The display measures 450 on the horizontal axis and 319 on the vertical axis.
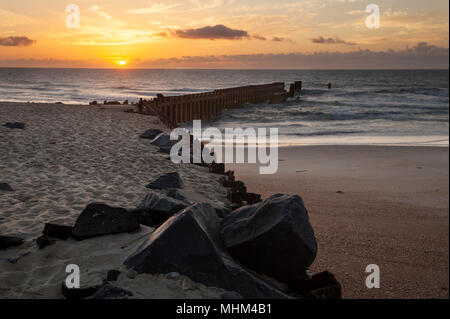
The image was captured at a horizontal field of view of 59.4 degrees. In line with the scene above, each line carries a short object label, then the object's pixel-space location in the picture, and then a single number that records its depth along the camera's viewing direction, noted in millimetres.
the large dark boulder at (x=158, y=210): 4727
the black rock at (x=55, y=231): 4227
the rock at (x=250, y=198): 6118
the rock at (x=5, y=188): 6000
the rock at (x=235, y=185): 6844
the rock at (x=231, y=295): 3119
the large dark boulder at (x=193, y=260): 3246
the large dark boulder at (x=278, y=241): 3500
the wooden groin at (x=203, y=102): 19734
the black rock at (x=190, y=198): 5041
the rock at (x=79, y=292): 3051
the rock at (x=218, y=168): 8625
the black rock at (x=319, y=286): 3373
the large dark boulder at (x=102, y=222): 4285
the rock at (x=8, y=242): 4000
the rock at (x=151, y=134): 12133
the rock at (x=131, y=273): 3338
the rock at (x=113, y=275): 3275
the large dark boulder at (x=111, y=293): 2934
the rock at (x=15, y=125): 11823
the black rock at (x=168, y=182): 6668
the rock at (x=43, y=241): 4008
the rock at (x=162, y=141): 10920
